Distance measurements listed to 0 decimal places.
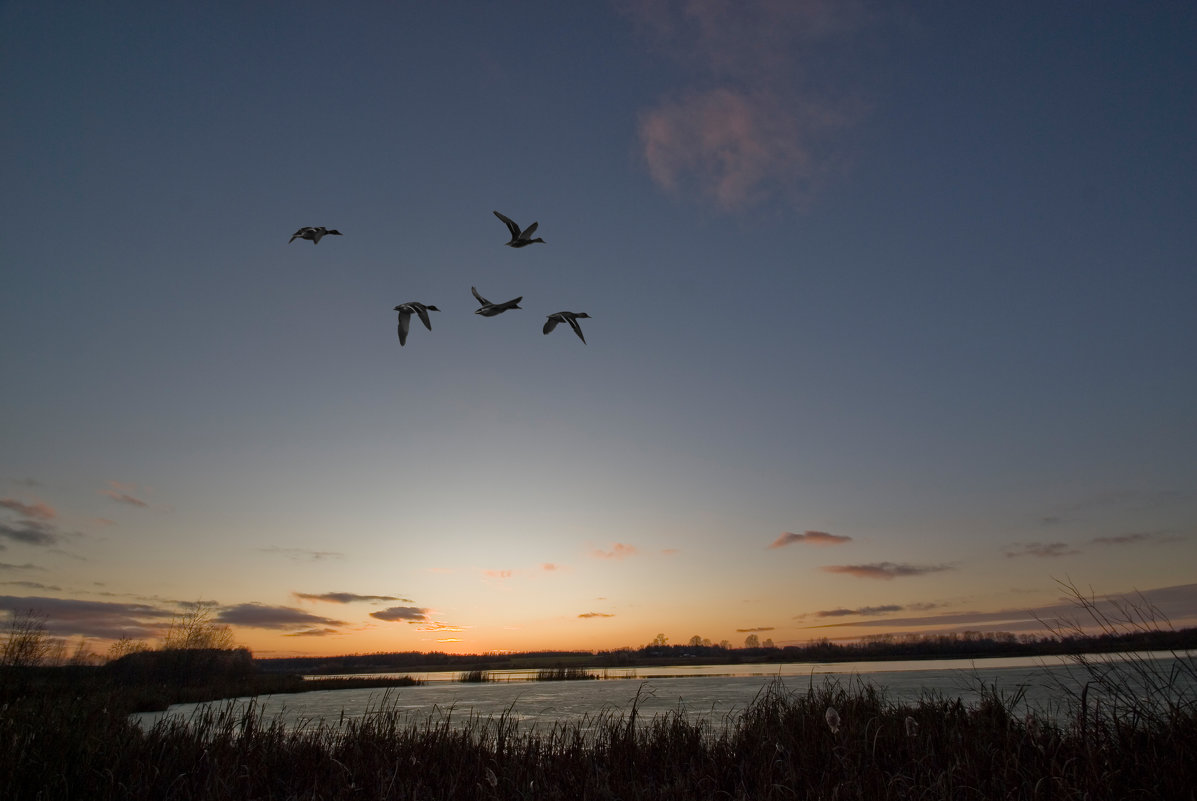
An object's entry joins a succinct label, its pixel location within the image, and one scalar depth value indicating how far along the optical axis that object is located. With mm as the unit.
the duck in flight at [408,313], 8211
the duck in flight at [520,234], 8492
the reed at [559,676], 82375
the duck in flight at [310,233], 9766
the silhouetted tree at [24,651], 41062
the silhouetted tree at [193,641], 60250
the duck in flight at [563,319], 8523
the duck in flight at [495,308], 8055
